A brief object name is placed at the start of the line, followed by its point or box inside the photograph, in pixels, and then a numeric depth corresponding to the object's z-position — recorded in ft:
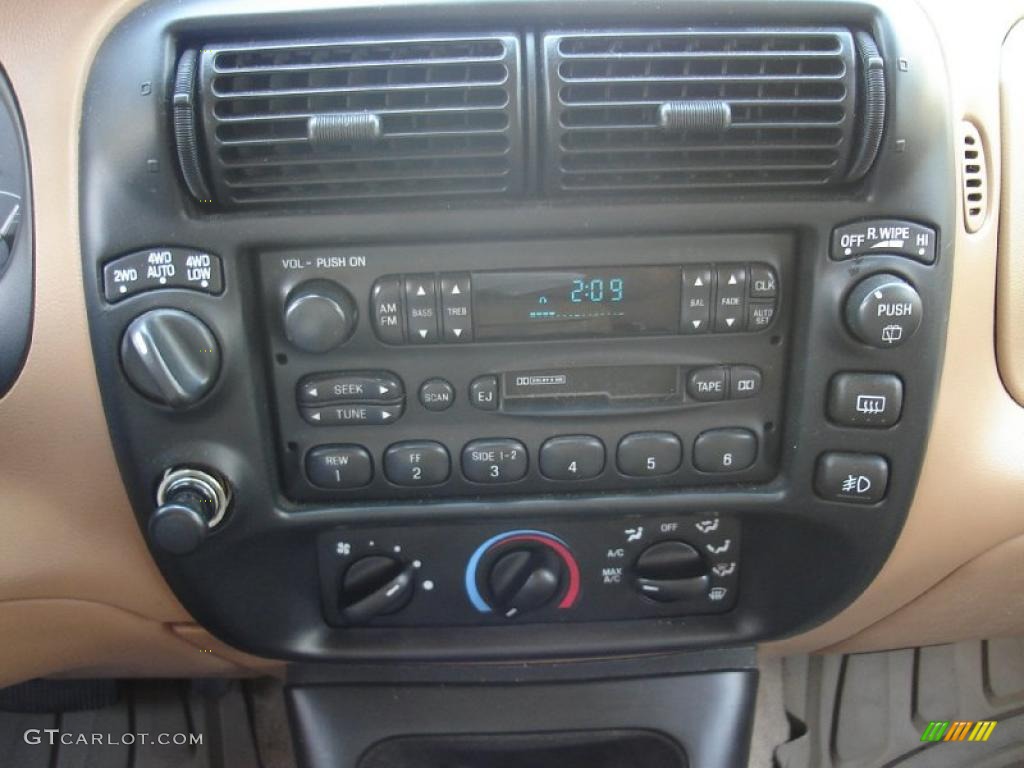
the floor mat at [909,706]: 1.65
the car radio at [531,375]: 0.99
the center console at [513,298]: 0.90
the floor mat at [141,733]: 1.62
